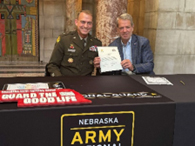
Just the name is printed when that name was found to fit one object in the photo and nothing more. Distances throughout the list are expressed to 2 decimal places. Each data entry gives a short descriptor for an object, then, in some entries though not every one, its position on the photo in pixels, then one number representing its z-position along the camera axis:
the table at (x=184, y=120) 1.38
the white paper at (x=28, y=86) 1.55
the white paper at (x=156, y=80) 1.87
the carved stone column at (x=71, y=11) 7.41
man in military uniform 2.89
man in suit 2.73
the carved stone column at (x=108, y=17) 4.43
